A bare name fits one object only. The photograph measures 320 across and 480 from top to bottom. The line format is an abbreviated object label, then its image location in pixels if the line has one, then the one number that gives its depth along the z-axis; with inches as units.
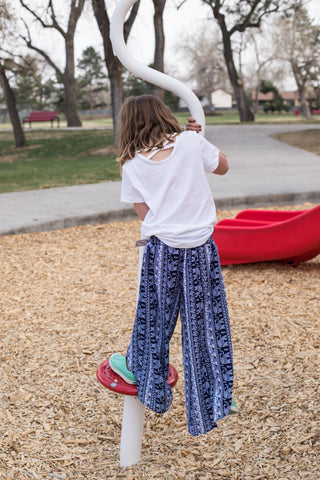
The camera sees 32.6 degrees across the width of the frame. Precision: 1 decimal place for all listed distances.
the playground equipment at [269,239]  184.4
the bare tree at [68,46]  825.4
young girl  84.1
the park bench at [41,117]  1242.9
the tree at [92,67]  2293.3
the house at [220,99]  3848.4
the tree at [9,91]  709.3
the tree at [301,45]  1563.7
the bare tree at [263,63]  1602.6
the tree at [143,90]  1619.1
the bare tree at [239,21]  944.9
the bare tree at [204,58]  2069.4
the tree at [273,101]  2137.7
